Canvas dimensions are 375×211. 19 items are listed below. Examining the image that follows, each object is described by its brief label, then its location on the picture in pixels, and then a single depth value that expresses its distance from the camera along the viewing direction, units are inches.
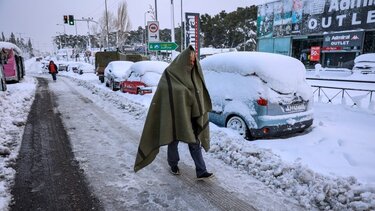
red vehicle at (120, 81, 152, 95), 519.5
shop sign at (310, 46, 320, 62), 1157.1
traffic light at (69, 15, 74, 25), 1092.7
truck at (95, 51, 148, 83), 988.6
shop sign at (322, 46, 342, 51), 1089.2
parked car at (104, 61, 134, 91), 621.0
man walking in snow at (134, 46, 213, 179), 146.1
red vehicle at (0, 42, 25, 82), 808.3
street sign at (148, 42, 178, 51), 538.0
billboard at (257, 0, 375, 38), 1013.8
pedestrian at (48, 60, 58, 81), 936.9
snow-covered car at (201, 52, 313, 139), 231.8
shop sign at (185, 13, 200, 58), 453.8
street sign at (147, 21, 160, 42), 589.9
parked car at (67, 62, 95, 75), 1344.7
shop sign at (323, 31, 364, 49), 1027.3
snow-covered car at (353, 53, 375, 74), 772.8
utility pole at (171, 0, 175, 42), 585.3
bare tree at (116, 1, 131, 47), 2016.5
